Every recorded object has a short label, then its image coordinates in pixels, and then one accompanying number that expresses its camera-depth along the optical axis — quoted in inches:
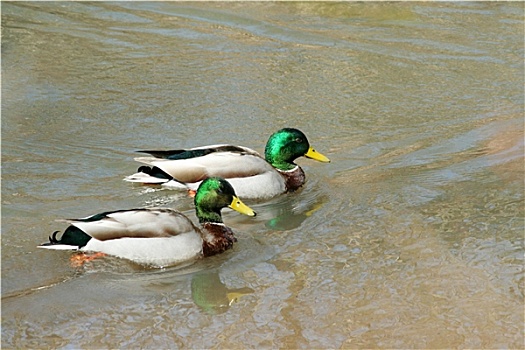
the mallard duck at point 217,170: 611.4
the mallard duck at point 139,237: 482.2
